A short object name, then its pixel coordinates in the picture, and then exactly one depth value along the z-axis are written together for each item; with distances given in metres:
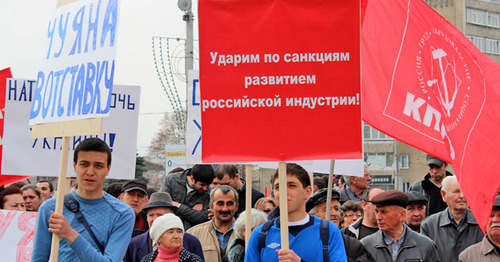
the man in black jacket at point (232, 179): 9.23
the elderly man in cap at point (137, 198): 8.73
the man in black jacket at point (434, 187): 9.75
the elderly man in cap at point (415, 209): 8.63
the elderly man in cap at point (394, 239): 7.25
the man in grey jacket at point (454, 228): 8.20
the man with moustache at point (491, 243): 6.93
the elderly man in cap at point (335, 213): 7.11
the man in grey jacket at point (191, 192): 9.15
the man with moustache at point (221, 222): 8.23
